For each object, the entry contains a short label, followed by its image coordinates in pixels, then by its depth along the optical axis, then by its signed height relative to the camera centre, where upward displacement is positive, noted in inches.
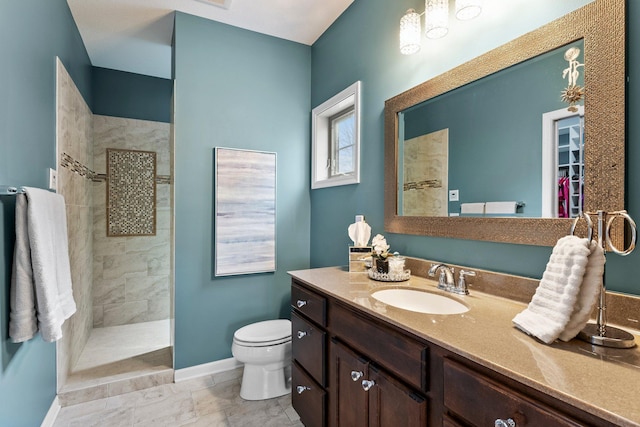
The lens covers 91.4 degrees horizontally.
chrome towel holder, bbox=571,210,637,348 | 31.1 -11.2
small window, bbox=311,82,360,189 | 85.4 +23.5
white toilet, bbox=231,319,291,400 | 80.0 -38.5
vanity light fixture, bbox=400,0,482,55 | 52.6 +35.3
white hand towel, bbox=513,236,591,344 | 31.4 -8.1
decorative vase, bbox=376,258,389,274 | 63.3 -10.5
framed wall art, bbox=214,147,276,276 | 95.8 +0.6
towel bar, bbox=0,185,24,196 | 45.2 +3.2
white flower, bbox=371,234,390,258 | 65.2 -7.0
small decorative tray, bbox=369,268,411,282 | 61.8 -12.5
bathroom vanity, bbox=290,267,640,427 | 25.0 -15.9
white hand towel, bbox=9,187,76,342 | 50.3 -10.5
